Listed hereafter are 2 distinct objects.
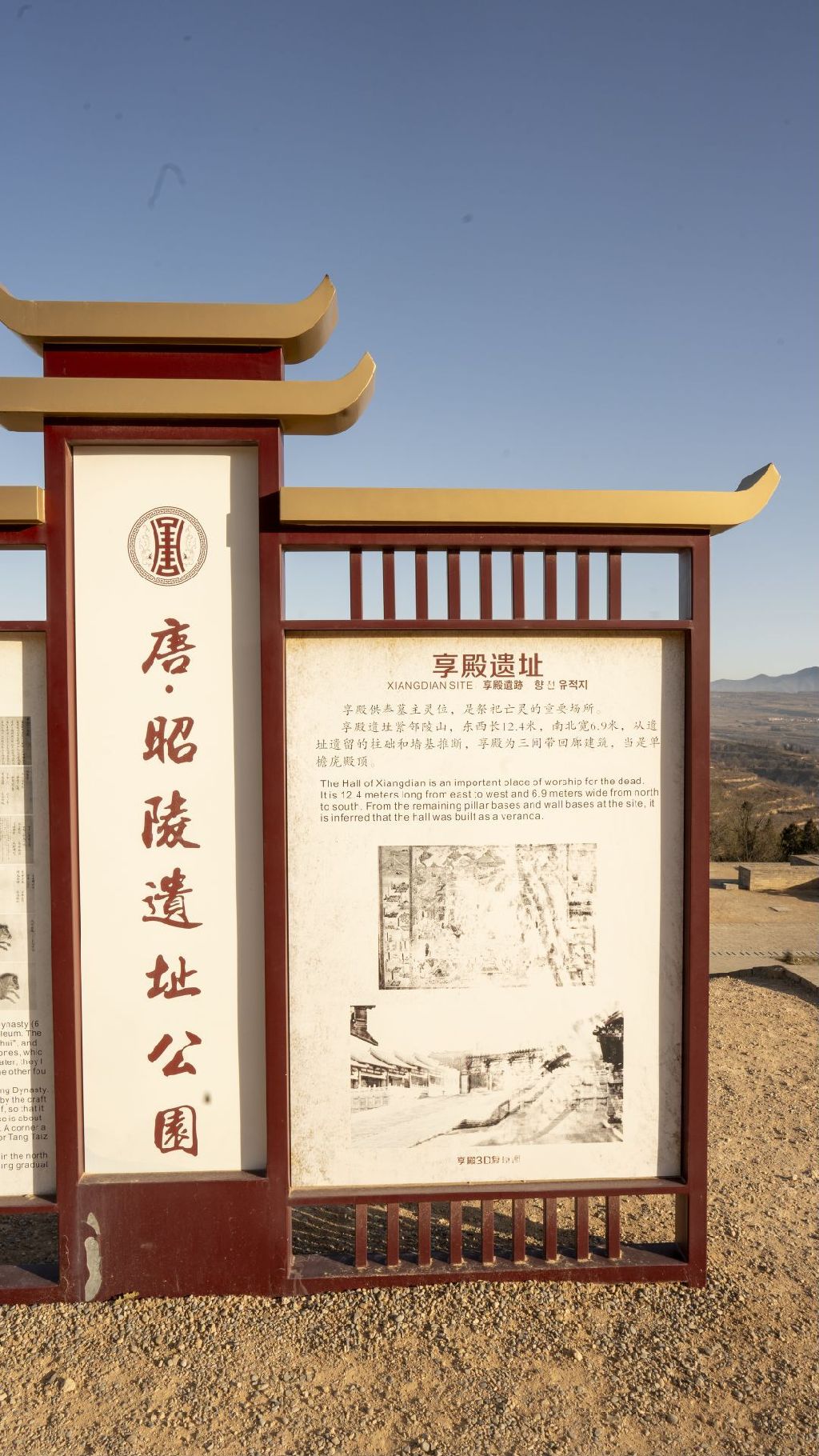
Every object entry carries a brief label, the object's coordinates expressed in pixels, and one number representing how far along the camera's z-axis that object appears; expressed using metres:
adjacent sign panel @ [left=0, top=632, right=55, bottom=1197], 3.43
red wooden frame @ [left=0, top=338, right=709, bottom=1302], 3.32
